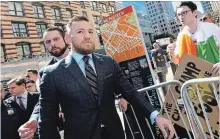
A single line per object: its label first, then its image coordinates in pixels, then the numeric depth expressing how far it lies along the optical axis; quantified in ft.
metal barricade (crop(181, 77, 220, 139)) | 4.13
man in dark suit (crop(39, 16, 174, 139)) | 4.46
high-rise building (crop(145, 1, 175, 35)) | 412.85
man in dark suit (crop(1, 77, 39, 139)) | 8.60
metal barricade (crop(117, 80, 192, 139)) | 5.94
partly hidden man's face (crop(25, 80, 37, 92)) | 12.53
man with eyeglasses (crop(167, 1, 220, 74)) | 6.28
